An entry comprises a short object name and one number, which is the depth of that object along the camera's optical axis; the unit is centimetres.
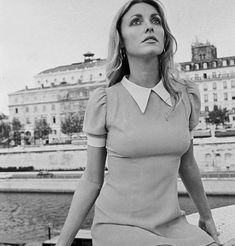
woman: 83
